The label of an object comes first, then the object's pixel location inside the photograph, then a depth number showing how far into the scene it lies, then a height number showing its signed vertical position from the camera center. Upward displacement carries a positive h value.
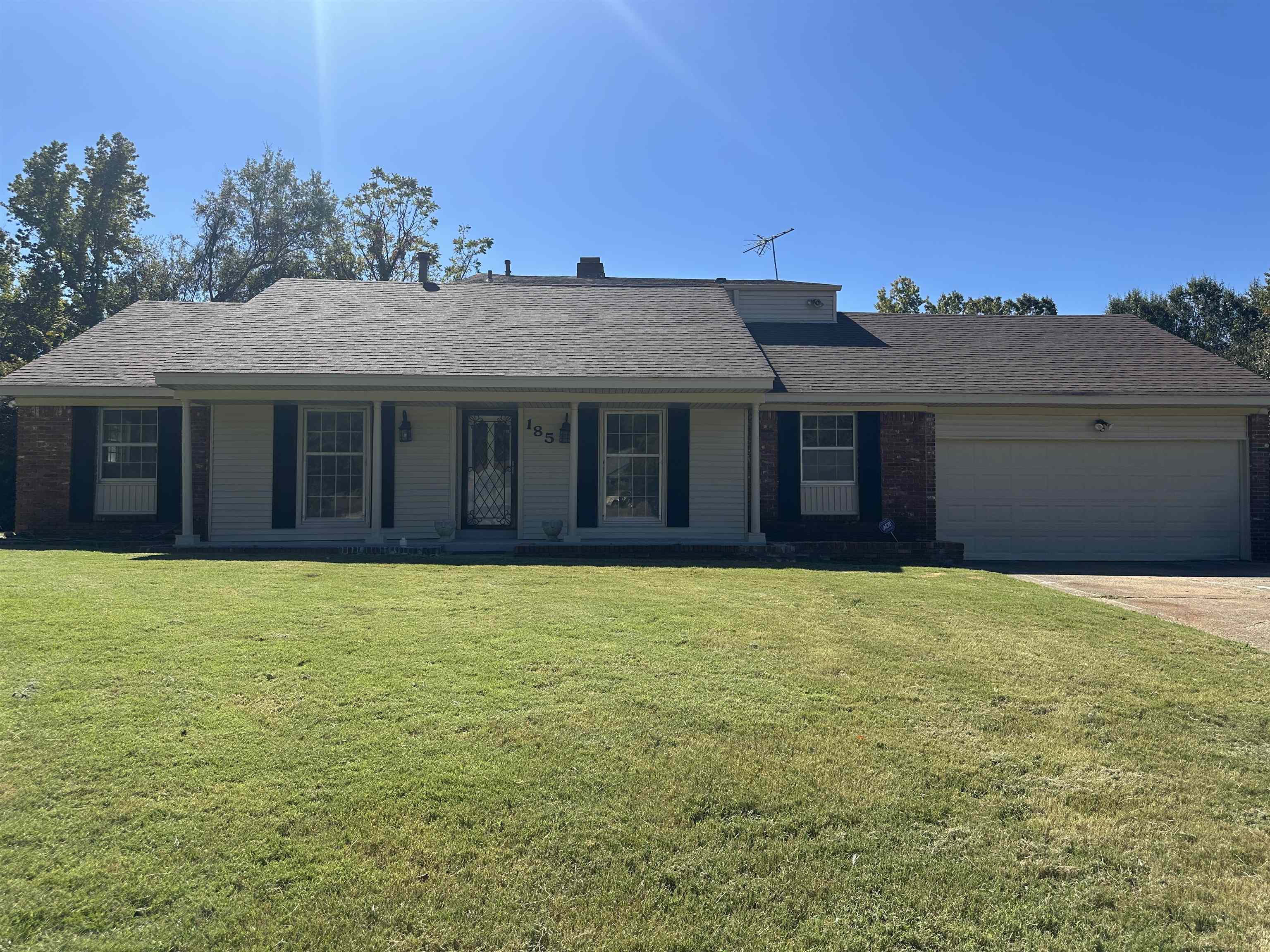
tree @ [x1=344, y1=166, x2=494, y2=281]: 34.78 +12.09
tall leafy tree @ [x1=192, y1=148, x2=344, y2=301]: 33.62 +11.73
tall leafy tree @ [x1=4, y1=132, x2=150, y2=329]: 27.86 +10.39
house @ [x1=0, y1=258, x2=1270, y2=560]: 11.85 +0.90
